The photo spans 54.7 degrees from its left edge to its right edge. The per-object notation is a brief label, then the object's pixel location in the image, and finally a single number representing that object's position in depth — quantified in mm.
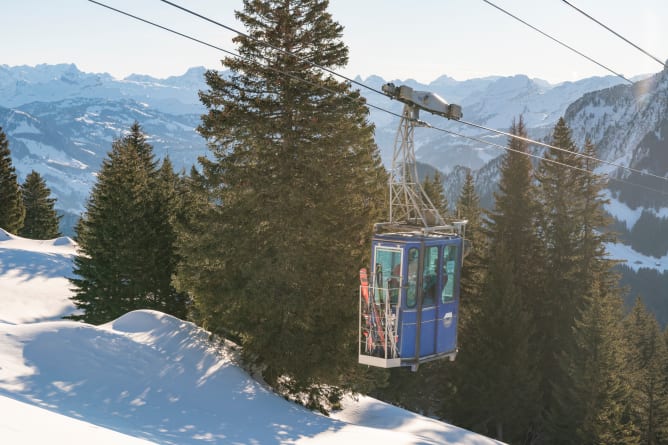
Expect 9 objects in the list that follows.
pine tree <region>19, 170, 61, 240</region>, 74250
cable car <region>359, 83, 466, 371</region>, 15930
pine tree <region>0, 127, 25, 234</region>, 61781
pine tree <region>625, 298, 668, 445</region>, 36719
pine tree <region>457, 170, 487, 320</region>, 38344
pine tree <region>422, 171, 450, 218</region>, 49894
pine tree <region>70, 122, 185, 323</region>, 32250
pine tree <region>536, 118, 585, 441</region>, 38750
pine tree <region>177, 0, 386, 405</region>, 21406
